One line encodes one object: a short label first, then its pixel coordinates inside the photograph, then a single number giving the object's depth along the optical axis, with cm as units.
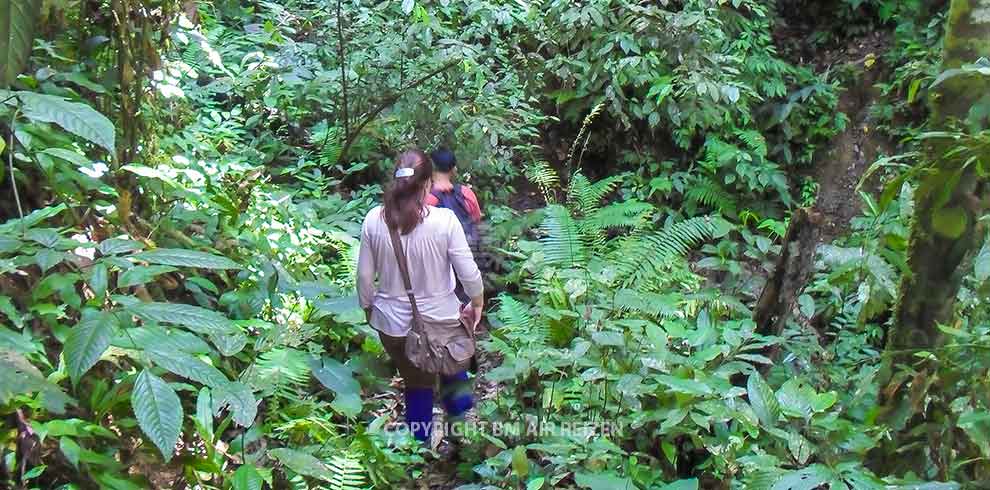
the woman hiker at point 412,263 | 404
